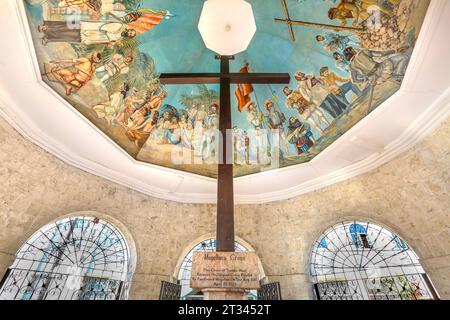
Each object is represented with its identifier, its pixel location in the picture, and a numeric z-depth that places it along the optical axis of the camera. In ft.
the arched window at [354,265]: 23.40
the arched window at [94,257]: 23.80
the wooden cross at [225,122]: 11.16
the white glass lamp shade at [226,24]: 19.65
